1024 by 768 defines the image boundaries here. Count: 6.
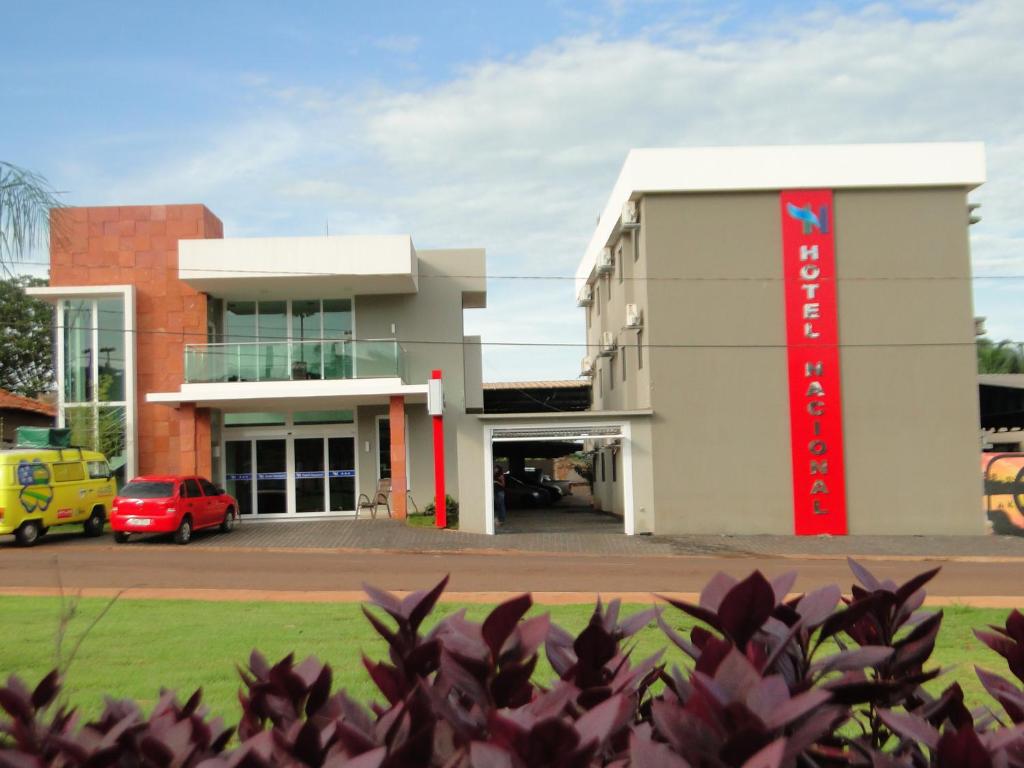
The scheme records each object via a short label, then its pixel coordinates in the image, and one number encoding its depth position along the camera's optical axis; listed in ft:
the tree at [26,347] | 166.71
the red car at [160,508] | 73.31
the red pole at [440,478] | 82.64
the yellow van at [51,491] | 69.72
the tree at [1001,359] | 143.95
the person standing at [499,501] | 88.27
